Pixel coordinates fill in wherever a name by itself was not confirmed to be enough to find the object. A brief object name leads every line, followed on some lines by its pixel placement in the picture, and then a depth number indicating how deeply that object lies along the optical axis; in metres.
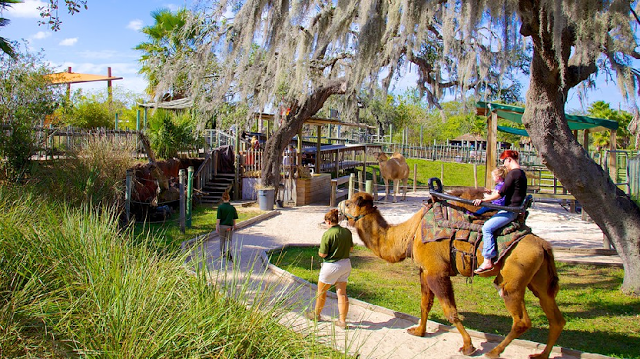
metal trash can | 15.88
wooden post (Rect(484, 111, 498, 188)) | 11.44
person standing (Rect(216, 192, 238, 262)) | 8.40
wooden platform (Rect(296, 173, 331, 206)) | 17.95
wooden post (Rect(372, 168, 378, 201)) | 17.36
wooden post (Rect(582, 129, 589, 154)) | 17.02
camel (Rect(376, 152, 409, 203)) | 19.23
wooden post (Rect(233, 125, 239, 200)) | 18.81
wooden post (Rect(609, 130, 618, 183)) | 14.62
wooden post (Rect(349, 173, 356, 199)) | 14.79
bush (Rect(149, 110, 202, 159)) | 17.11
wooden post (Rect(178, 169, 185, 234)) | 11.10
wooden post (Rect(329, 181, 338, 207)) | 16.81
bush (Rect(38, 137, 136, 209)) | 9.71
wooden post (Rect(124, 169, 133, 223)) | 10.80
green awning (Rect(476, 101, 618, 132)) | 12.31
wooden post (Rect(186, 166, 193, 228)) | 11.91
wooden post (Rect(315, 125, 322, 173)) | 20.62
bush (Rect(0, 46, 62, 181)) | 10.85
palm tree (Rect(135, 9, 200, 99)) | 26.40
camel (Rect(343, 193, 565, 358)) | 4.74
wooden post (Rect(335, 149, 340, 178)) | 22.23
